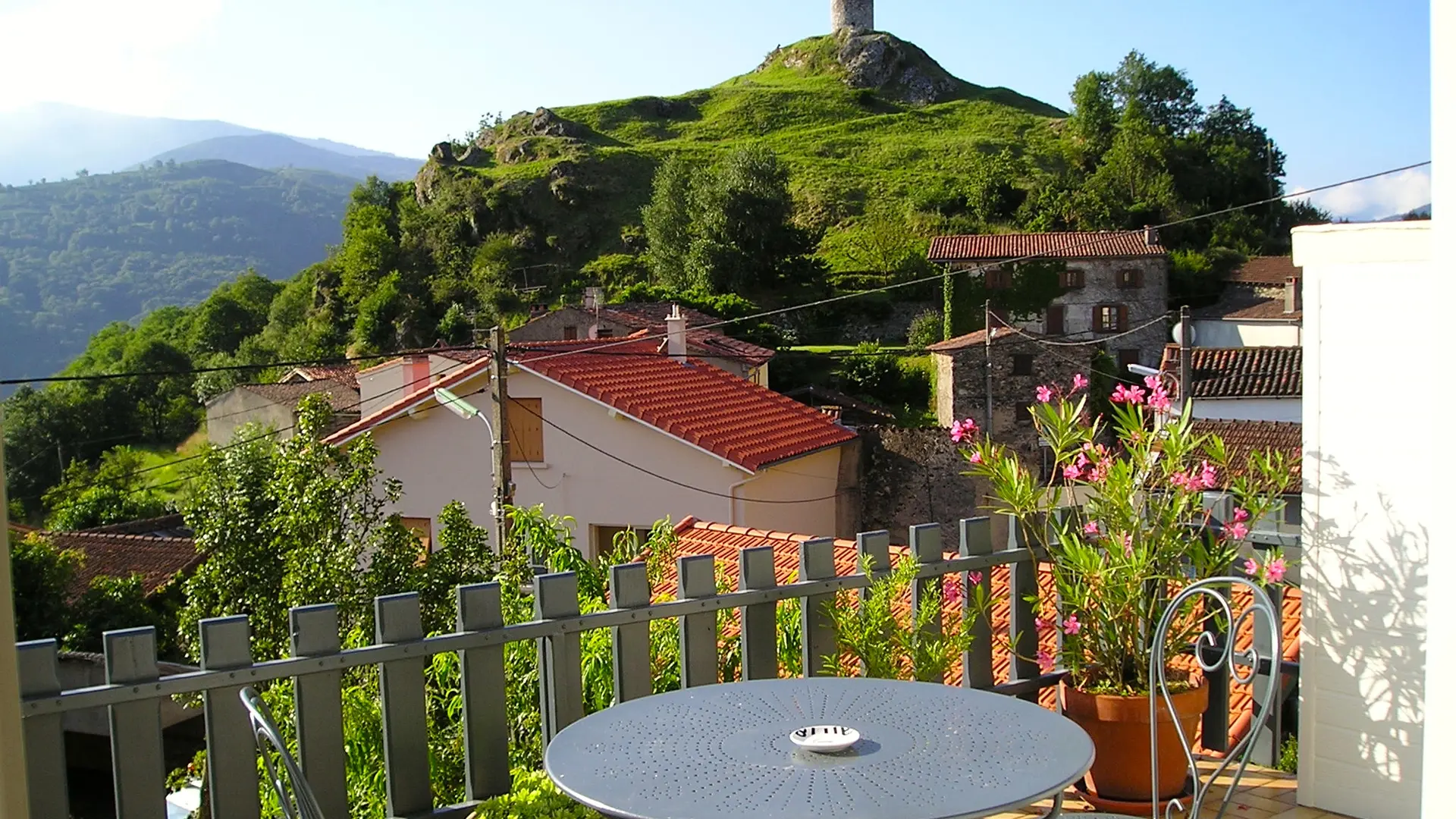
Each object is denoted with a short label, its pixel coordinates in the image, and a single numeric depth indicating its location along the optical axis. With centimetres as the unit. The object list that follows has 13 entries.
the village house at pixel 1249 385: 2291
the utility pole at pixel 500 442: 1255
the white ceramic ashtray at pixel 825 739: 212
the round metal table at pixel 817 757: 192
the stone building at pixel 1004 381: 2712
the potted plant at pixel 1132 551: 298
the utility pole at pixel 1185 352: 1546
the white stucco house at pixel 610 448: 1538
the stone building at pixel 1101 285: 3969
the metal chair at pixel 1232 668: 217
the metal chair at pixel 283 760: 176
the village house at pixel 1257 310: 3400
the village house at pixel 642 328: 2325
